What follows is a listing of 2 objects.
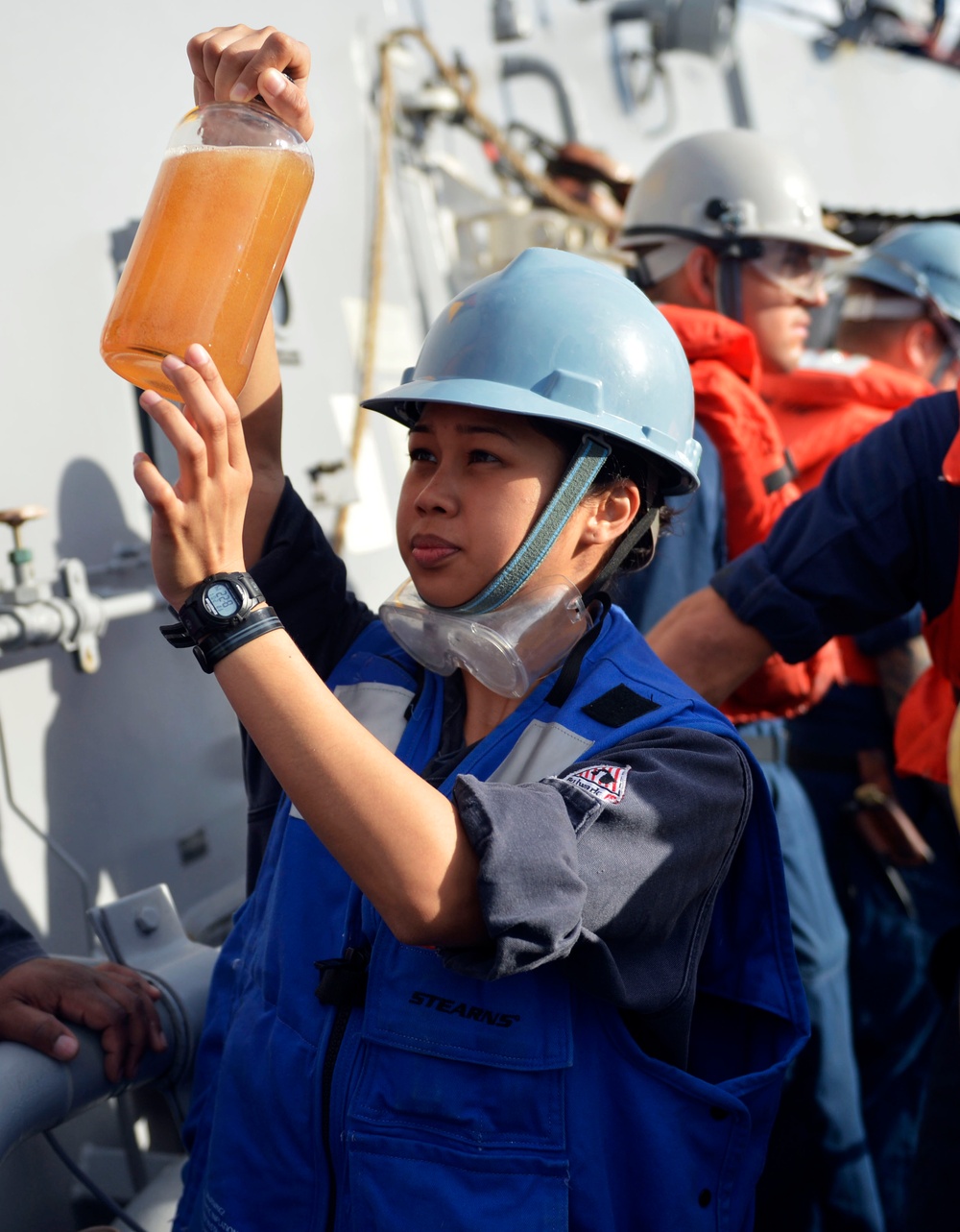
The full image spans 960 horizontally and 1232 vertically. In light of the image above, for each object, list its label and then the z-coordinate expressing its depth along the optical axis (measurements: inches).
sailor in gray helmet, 91.8
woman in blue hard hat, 40.8
